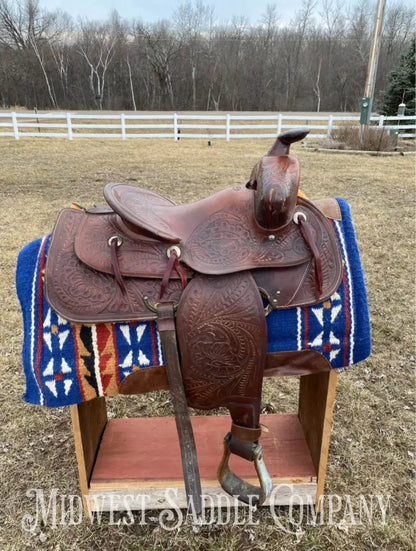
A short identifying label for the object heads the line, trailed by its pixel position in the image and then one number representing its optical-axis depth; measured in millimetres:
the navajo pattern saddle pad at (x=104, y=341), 1162
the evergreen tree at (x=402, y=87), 14125
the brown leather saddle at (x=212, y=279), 1099
